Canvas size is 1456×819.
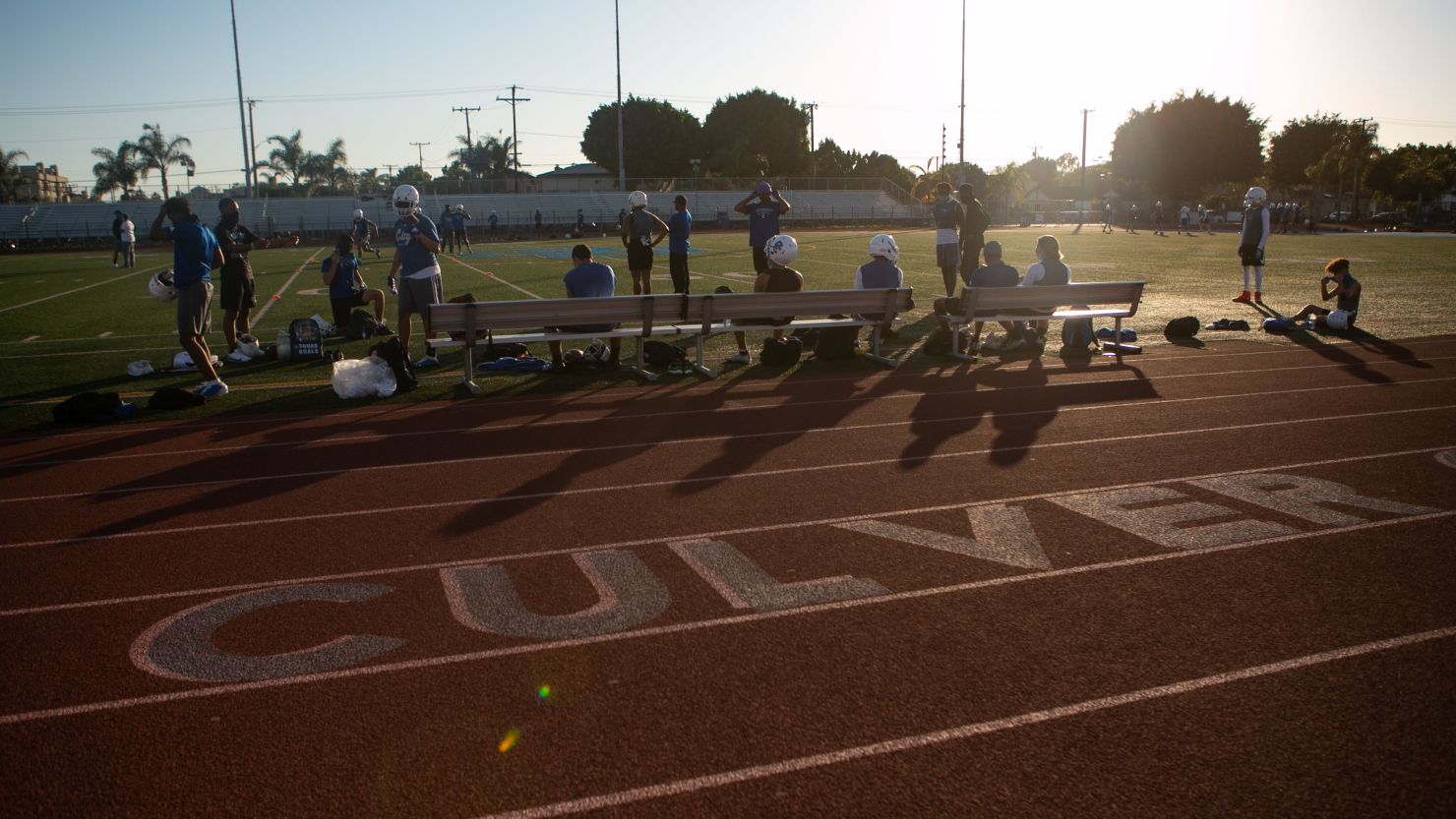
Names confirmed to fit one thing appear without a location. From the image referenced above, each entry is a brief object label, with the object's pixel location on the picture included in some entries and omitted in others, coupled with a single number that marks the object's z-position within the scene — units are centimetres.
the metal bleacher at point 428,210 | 6075
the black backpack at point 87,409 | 915
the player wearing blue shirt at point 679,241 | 1564
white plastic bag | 1012
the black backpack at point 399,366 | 1055
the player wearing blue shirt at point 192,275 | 1011
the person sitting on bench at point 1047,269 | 1330
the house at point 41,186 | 7562
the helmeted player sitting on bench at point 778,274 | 1209
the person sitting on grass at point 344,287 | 1455
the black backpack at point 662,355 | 1184
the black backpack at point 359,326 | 1434
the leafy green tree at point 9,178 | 7366
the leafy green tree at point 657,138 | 9619
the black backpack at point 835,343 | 1238
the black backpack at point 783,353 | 1205
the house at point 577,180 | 8007
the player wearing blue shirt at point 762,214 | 1513
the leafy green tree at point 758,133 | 9725
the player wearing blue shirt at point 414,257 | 1114
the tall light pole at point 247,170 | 5978
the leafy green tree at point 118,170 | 7725
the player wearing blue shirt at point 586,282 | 1185
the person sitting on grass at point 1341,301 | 1455
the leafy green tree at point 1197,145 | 8594
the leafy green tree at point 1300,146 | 8762
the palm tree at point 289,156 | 8988
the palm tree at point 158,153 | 7844
